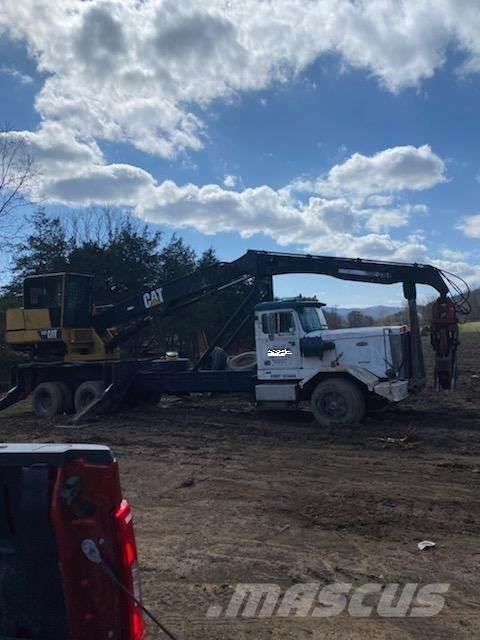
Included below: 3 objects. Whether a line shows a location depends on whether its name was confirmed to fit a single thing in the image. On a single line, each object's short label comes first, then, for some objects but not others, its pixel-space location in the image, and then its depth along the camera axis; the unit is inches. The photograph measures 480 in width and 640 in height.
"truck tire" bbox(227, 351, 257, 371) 593.9
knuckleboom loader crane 506.0
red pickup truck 98.3
